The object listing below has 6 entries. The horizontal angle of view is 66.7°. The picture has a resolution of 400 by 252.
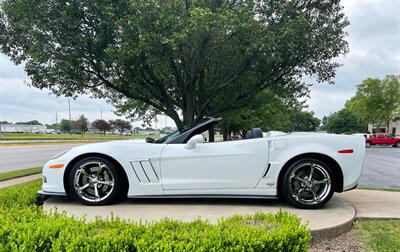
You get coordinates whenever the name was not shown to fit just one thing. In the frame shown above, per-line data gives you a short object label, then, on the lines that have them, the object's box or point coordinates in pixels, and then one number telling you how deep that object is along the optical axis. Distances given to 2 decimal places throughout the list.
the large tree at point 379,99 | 47.06
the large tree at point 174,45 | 7.35
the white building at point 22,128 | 95.78
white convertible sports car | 4.01
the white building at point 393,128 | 56.78
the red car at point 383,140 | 31.19
